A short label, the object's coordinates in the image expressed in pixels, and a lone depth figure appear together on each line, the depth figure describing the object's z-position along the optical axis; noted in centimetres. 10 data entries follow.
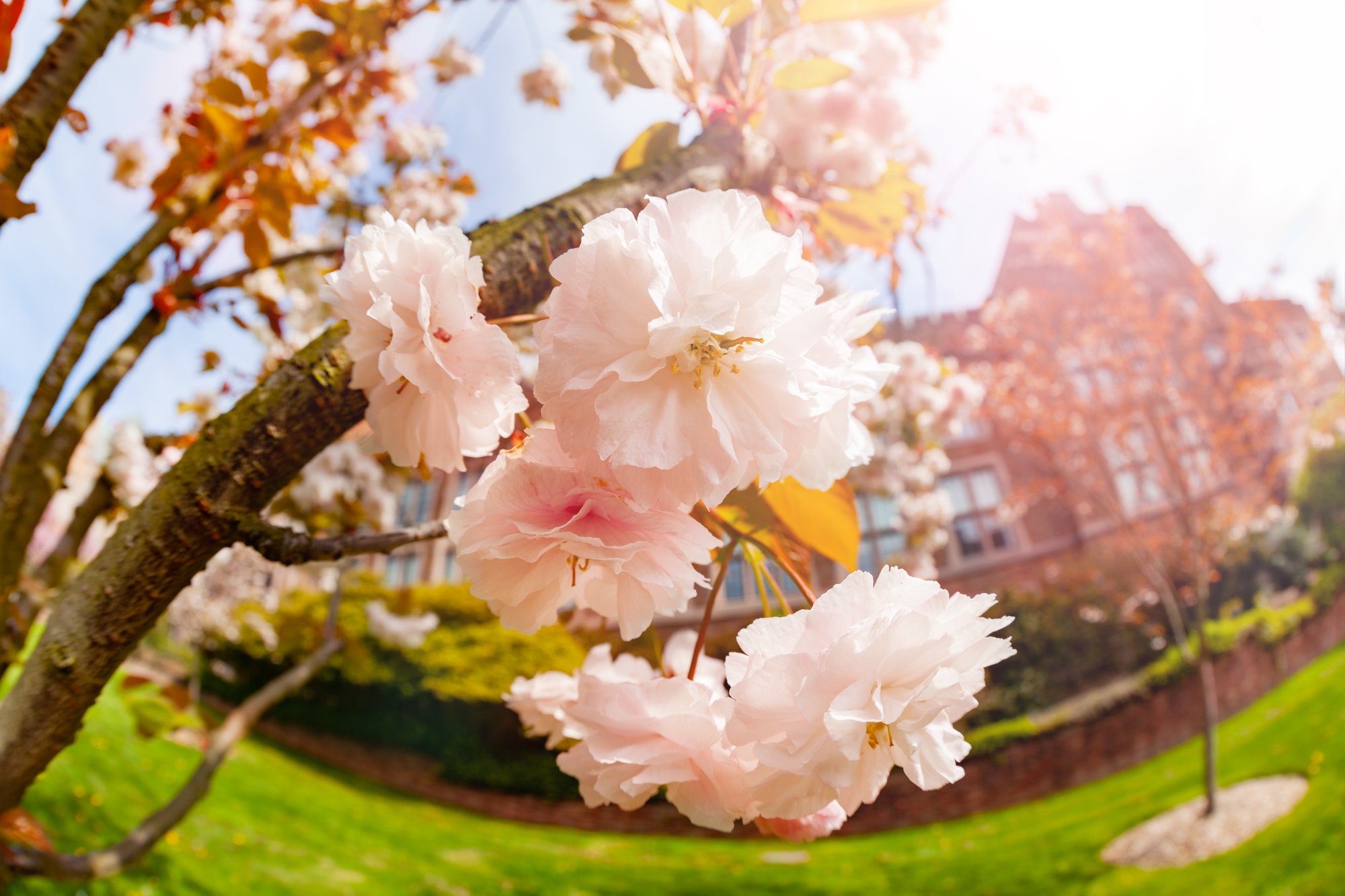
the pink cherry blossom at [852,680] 11
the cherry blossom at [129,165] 136
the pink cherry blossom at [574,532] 11
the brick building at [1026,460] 553
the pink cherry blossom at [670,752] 13
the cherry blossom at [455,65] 139
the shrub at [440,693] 588
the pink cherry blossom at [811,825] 15
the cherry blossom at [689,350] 10
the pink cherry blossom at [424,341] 12
